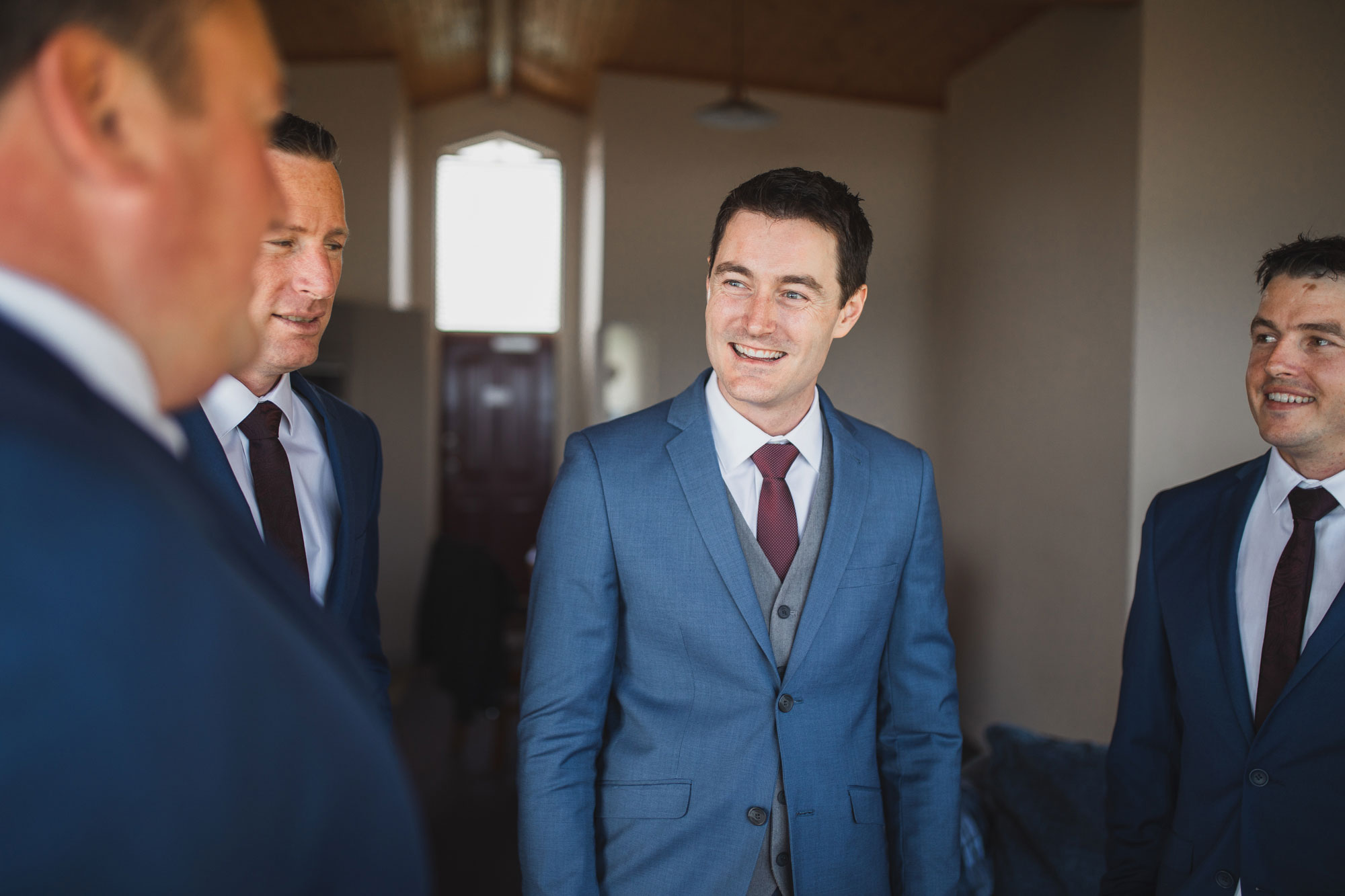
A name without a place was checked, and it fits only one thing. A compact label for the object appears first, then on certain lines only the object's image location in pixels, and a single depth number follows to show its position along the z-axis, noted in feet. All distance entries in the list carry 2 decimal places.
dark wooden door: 31.86
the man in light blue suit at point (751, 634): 4.70
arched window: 31.01
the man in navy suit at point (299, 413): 4.64
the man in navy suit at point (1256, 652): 4.77
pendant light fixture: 17.87
